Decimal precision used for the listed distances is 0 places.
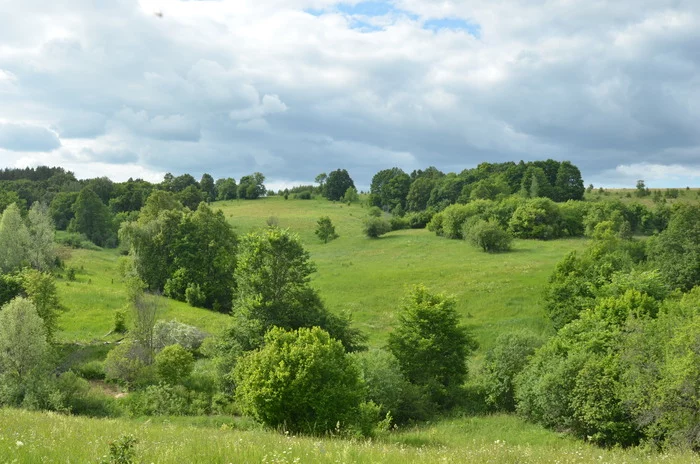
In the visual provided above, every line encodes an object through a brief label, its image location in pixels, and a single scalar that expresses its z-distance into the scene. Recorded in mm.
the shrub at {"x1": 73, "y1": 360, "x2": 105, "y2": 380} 34000
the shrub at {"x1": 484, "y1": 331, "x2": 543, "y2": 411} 33812
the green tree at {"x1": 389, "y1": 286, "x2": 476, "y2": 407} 35281
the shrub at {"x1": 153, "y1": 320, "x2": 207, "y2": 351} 38094
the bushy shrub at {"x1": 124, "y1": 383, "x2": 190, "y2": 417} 28859
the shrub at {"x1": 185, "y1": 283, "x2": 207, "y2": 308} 55375
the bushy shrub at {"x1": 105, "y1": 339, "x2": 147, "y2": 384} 32531
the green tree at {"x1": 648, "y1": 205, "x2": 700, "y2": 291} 54188
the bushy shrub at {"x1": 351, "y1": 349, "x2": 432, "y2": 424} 30375
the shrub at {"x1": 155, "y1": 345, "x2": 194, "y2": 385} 31906
